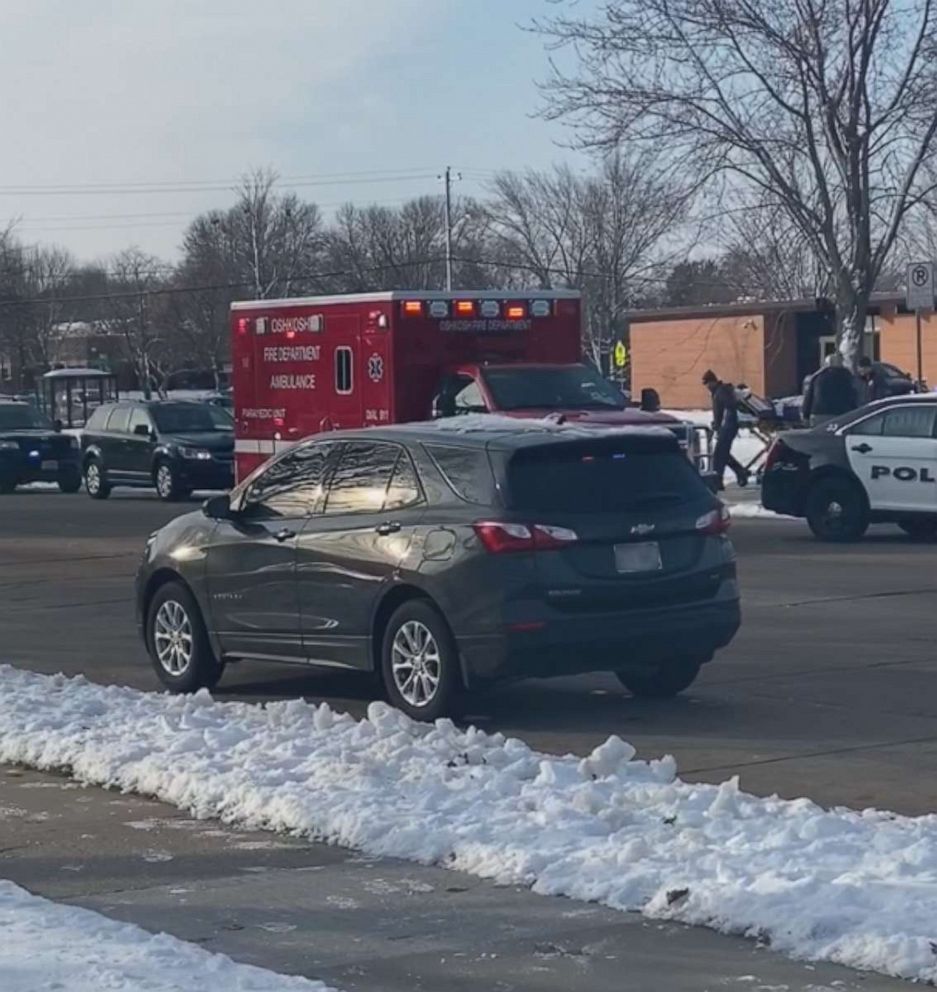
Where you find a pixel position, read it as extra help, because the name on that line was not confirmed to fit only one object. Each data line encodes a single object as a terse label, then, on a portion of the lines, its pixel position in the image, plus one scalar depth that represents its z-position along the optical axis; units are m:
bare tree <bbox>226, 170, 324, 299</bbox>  78.00
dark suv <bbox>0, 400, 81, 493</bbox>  35.69
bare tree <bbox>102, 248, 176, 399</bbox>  87.81
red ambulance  23.09
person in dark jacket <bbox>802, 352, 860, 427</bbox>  26.91
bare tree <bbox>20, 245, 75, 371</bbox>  88.31
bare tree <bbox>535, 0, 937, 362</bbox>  28.62
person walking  28.89
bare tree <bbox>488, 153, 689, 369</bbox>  68.50
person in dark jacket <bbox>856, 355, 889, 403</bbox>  29.77
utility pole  63.22
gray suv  10.84
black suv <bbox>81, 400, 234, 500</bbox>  31.98
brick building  61.62
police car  20.95
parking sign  26.12
